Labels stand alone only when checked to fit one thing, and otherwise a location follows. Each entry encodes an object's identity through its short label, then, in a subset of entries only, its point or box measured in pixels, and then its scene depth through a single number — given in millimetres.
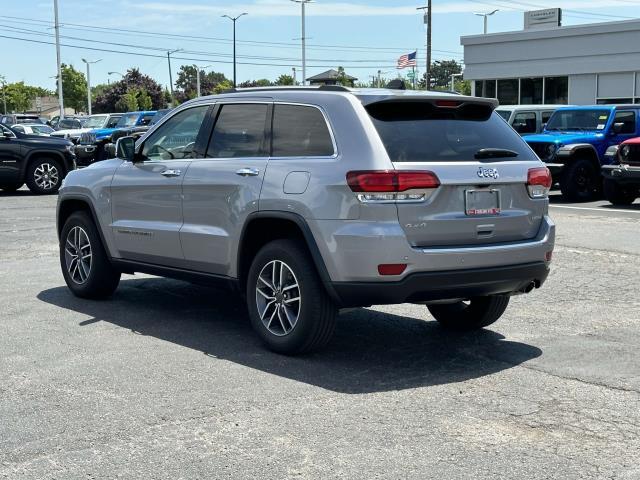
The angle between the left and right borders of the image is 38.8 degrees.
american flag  46281
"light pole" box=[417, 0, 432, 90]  41869
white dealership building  37531
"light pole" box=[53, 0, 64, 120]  62656
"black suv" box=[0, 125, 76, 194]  20375
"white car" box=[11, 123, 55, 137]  32616
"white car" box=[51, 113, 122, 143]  31703
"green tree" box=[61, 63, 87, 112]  131125
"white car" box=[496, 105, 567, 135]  22422
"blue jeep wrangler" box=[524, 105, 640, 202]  19203
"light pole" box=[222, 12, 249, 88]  76438
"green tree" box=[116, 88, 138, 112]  100438
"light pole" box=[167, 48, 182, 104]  92538
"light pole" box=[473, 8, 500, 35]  67831
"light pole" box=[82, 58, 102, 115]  100475
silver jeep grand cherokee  5684
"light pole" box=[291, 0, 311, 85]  75312
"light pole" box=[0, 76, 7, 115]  114988
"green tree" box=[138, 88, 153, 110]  105012
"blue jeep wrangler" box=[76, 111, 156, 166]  27720
